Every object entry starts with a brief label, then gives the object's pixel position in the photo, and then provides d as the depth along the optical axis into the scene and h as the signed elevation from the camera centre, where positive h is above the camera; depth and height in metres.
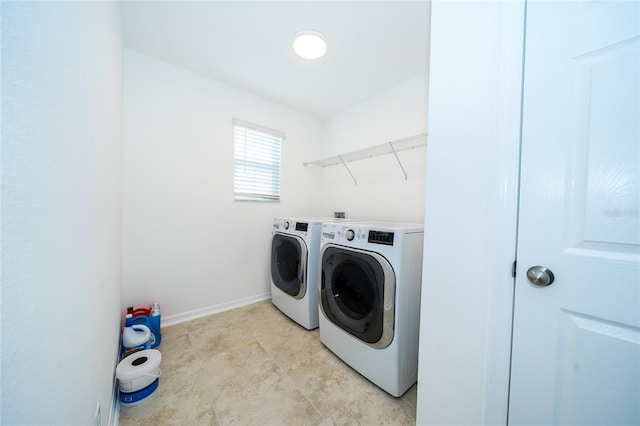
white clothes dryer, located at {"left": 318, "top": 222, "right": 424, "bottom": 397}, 1.26 -0.58
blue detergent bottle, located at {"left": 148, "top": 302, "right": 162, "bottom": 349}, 1.71 -0.99
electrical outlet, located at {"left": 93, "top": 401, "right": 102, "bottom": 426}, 0.78 -0.81
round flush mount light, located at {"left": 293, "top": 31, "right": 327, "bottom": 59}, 1.62 +1.29
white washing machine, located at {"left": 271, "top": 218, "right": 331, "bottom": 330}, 1.93 -0.58
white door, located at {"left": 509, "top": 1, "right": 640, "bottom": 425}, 0.64 -0.01
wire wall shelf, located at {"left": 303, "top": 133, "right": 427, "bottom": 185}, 1.91 +0.62
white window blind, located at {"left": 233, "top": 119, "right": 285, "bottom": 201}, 2.40 +0.52
